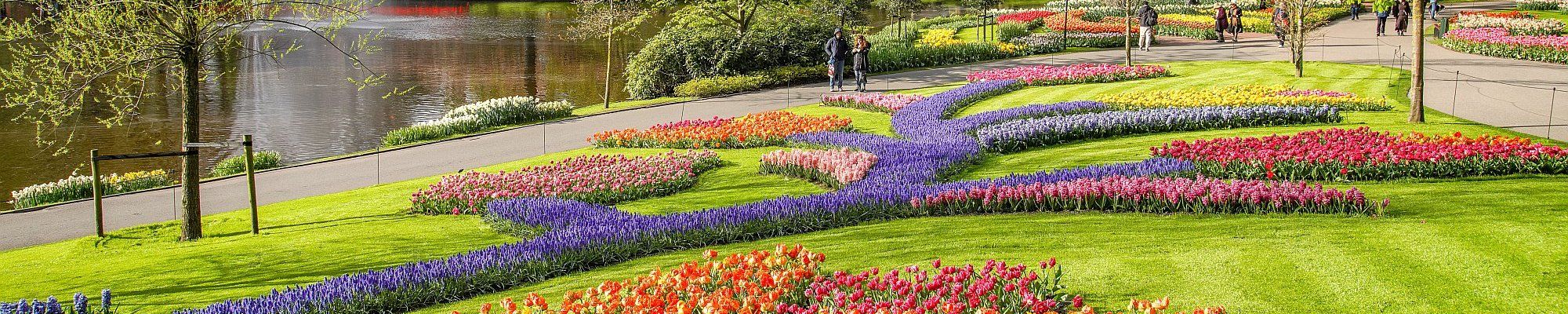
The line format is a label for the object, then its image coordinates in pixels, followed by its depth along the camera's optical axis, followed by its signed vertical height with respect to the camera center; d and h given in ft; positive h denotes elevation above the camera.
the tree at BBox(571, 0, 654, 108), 83.20 +1.44
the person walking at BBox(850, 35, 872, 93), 73.20 -1.86
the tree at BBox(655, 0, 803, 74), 95.35 +1.96
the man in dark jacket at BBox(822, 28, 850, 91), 74.38 -1.43
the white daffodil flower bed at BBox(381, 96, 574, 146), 65.36 -5.34
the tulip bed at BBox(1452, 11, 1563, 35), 100.83 +0.43
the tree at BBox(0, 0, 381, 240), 33.17 -0.04
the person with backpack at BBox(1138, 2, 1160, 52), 103.14 +0.60
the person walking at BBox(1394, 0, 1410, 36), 108.14 +1.03
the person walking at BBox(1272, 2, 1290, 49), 102.38 +0.95
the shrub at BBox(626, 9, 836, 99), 87.15 -1.58
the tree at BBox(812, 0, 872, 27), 117.08 +2.70
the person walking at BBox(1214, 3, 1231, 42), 110.73 +0.78
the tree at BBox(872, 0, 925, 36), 141.49 +3.45
